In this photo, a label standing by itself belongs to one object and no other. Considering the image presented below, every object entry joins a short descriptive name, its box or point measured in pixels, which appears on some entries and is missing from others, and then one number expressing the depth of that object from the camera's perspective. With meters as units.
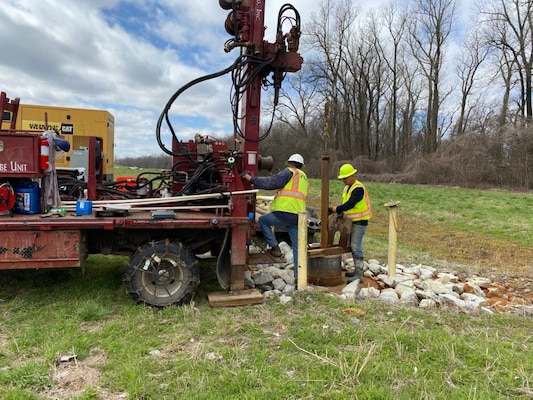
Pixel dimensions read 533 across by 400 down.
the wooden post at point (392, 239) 6.66
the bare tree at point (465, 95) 38.72
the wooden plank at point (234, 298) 5.07
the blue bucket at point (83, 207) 5.01
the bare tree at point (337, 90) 42.39
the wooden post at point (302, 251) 5.66
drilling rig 4.65
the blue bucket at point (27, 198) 4.85
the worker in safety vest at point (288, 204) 5.94
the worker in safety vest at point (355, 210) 6.38
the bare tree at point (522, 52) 33.69
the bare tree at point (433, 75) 40.50
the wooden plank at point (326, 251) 6.17
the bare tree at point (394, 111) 42.66
